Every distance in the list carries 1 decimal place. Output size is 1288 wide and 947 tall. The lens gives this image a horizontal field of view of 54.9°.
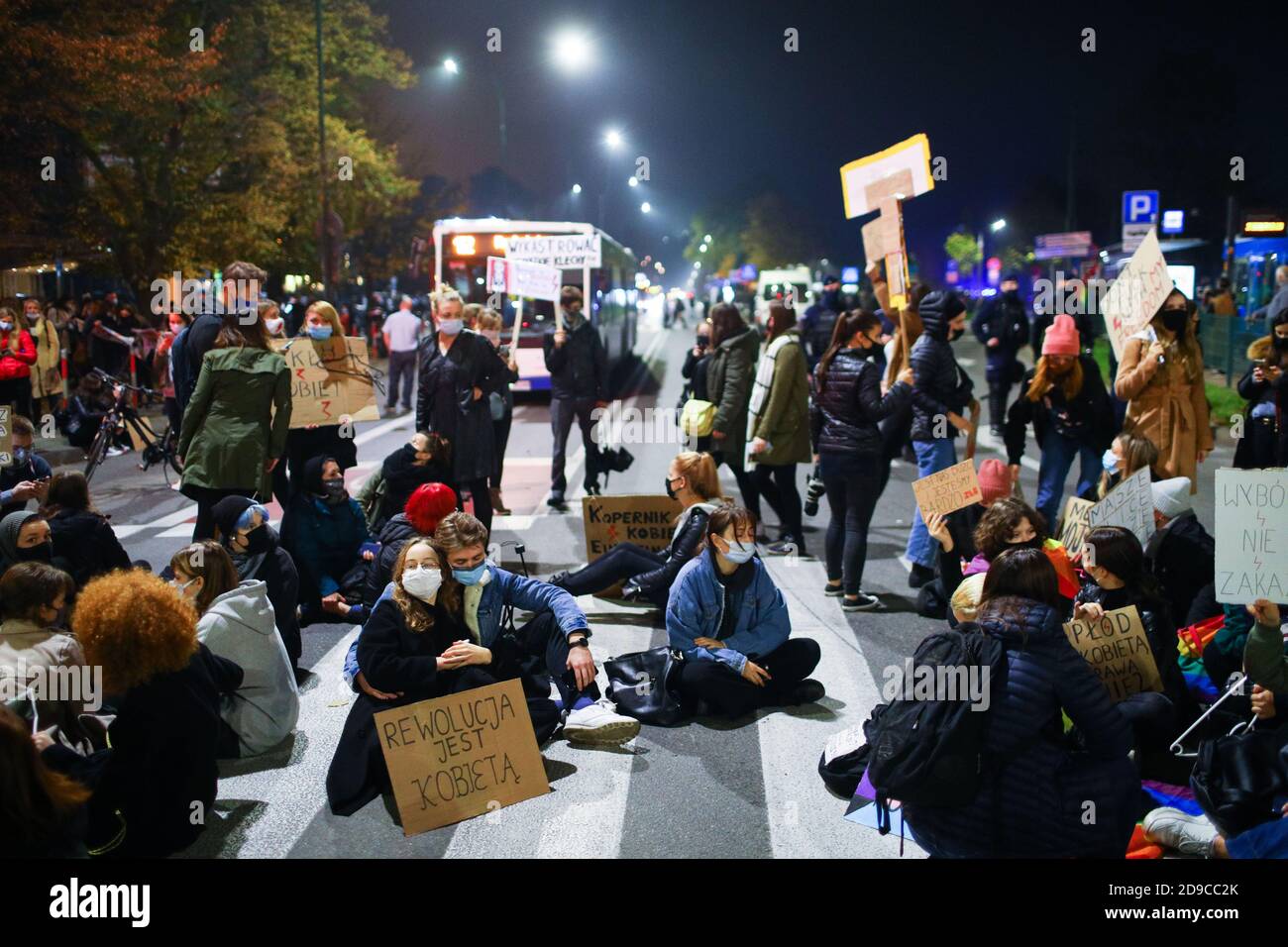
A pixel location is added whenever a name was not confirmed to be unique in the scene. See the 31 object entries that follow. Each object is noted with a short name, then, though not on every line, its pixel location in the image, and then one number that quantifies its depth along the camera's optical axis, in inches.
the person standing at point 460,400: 366.3
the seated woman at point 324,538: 309.1
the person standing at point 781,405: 361.7
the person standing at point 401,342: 770.8
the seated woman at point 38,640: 195.2
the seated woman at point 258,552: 252.5
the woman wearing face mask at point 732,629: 238.1
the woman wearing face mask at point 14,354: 554.3
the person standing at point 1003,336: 617.0
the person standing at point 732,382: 388.2
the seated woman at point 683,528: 283.7
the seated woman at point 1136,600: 209.0
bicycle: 512.4
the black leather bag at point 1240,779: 182.2
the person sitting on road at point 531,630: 218.7
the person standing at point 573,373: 464.4
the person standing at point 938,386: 326.6
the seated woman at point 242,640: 218.4
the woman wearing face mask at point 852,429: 307.9
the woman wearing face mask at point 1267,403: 343.3
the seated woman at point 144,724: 179.0
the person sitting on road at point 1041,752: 166.4
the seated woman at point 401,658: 203.8
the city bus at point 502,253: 847.7
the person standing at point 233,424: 290.0
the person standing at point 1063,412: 356.8
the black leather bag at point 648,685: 240.8
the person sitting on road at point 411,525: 254.4
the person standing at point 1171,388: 346.0
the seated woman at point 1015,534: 236.5
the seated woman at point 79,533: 268.4
